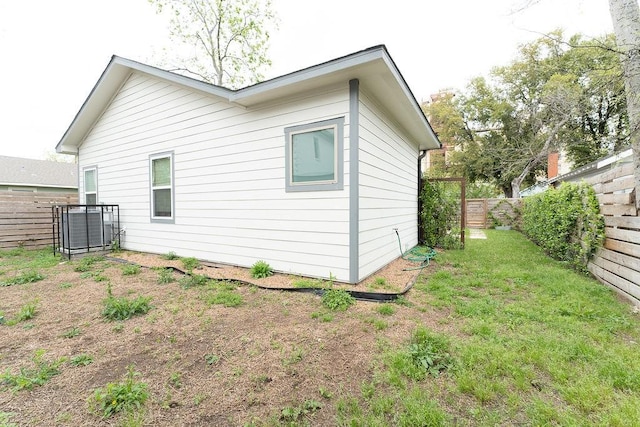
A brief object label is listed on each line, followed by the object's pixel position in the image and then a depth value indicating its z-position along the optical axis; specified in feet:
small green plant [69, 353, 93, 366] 7.14
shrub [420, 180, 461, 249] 24.23
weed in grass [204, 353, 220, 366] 7.16
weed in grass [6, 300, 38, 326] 9.72
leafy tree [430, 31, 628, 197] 51.93
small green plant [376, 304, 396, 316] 10.03
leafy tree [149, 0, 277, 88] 41.98
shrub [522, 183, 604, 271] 13.53
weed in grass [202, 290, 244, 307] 11.20
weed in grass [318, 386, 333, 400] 5.86
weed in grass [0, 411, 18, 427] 5.06
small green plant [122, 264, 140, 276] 15.88
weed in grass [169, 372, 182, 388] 6.25
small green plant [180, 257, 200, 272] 16.28
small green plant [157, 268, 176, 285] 14.20
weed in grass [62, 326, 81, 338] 8.68
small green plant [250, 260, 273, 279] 14.37
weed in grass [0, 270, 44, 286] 14.44
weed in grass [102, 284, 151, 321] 9.98
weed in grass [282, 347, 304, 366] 7.08
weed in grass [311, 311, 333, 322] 9.59
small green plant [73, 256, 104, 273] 16.97
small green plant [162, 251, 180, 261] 18.88
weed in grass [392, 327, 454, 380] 6.59
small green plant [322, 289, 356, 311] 10.61
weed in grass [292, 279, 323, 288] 12.37
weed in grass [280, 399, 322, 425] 5.25
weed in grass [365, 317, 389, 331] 8.89
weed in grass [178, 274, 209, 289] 13.48
